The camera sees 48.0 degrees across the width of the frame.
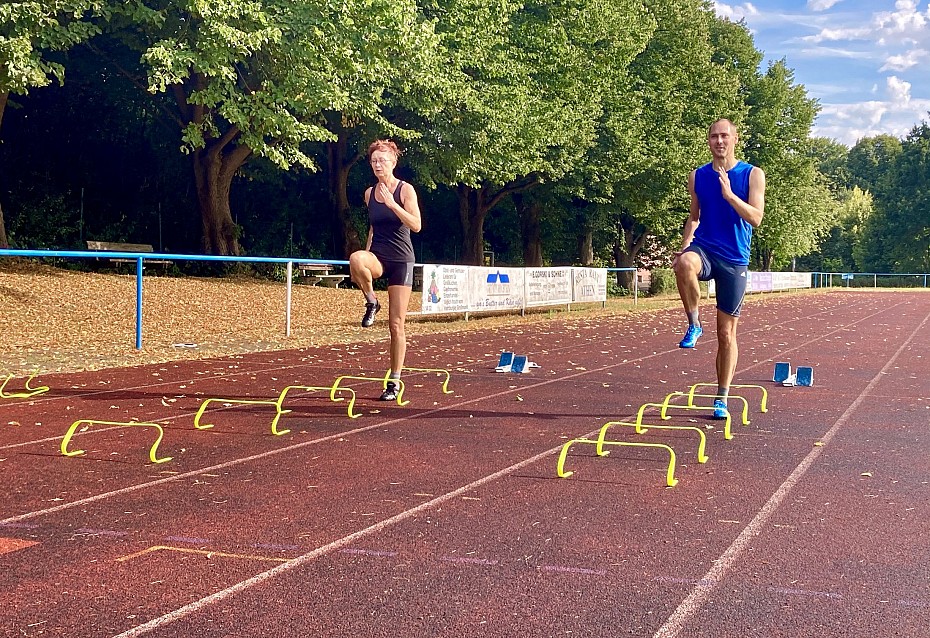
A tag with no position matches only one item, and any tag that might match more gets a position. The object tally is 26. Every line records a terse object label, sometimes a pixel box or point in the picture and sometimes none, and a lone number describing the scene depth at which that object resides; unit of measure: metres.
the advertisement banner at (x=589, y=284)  29.23
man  7.63
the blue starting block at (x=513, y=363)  12.70
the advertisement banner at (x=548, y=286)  26.02
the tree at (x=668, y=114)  39.72
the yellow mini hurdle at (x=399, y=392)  9.57
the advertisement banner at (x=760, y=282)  51.62
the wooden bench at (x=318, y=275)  29.53
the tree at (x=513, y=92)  28.22
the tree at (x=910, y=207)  87.44
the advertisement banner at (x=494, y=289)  22.75
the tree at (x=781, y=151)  53.81
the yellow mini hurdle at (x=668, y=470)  6.05
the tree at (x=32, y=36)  17.19
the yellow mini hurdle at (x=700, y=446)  6.62
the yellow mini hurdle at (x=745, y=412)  8.49
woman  8.63
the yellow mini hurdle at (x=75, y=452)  6.54
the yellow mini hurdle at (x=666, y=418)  7.61
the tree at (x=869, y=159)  119.75
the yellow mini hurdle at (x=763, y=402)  9.17
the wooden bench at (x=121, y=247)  27.54
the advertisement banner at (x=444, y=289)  20.84
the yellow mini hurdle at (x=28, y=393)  9.61
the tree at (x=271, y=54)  19.09
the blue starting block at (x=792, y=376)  11.47
